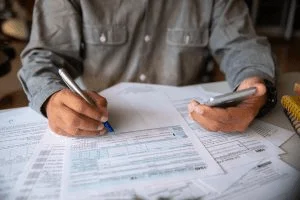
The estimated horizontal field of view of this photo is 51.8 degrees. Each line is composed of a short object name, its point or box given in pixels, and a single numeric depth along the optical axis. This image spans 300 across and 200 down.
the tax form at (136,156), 0.45
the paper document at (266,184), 0.44
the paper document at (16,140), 0.46
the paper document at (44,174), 0.43
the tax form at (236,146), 0.48
